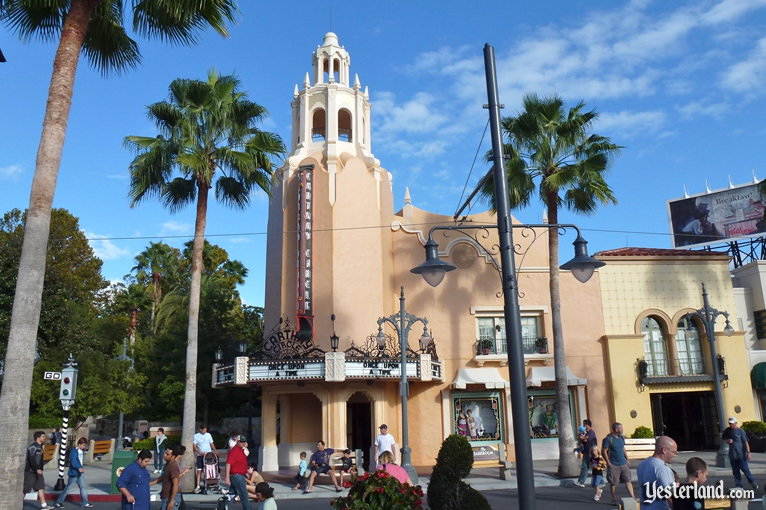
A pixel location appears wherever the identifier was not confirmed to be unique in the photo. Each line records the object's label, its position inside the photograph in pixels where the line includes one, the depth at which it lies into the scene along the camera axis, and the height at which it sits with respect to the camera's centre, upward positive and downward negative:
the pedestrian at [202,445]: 16.94 -0.58
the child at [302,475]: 17.00 -1.41
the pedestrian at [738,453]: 13.22 -0.85
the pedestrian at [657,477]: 6.60 -0.66
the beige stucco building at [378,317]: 22.64 +3.71
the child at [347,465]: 17.12 -1.18
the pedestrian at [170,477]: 10.03 -0.82
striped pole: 17.14 -0.78
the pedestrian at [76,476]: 14.16 -1.10
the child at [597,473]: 13.74 -1.24
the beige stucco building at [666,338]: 24.84 +2.89
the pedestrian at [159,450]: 21.55 -0.89
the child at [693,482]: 6.36 -0.69
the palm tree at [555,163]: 19.80 +7.80
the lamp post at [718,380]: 19.31 +0.98
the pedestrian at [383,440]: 15.69 -0.52
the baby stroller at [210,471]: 16.08 -1.19
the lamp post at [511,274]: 6.65 +1.79
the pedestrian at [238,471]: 11.97 -0.92
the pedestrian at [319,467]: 16.73 -1.21
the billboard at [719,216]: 38.38 +11.99
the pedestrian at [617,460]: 12.73 -0.90
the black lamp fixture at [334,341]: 21.09 +2.56
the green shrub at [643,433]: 23.38 -0.71
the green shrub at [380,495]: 7.04 -0.83
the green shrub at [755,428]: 23.55 -0.63
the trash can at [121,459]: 15.10 -0.79
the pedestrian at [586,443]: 15.03 -0.68
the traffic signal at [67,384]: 16.09 +1.03
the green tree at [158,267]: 46.56 +11.54
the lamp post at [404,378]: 17.64 +1.14
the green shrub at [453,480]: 7.68 -0.80
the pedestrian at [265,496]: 7.58 -0.87
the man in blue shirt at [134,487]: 8.93 -0.86
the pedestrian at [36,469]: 13.24 -0.86
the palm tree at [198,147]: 17.88 +7.73
